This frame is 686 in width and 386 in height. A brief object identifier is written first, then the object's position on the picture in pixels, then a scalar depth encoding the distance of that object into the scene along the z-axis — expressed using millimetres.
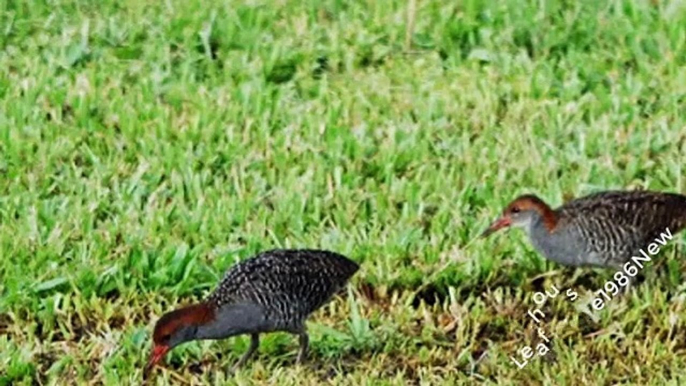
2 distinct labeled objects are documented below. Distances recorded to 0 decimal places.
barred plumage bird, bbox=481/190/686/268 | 14211
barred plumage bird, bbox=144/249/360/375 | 12977
